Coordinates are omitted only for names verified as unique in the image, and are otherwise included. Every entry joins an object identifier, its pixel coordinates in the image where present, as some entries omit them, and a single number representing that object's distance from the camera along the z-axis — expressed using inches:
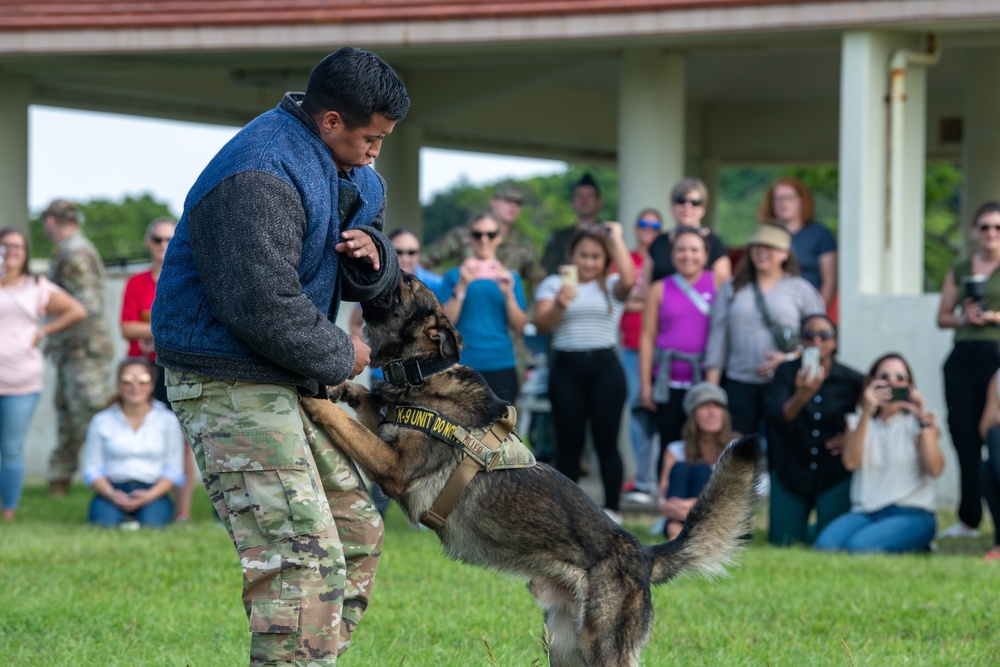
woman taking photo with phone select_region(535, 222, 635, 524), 697.1
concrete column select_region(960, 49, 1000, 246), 1085.9
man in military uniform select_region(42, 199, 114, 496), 832.6
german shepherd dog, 329.6
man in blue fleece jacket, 275.6
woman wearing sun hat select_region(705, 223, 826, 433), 681.8
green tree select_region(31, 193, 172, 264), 4517.1
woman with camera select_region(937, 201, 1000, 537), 664.1
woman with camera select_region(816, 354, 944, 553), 637.3
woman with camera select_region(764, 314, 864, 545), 667.8
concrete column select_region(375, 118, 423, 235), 1196.4
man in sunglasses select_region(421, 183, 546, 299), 820.4
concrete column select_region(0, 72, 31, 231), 1062.7
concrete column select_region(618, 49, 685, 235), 943.7
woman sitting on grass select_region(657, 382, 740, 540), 660.5
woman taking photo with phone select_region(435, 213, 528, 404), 682.4
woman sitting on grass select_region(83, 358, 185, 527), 723.3
